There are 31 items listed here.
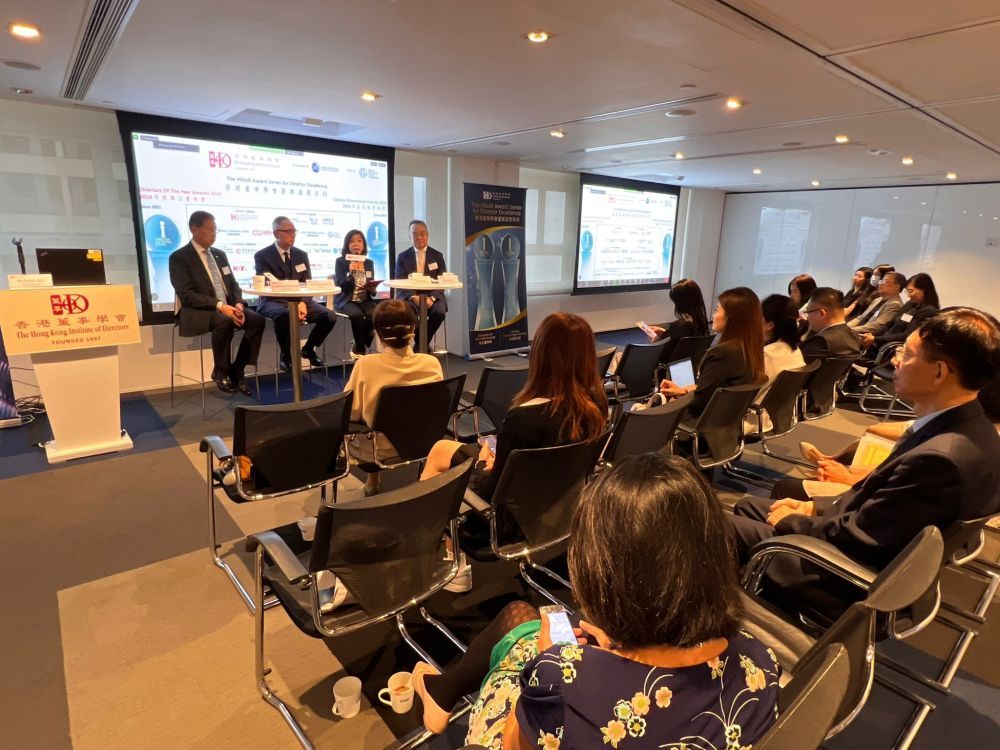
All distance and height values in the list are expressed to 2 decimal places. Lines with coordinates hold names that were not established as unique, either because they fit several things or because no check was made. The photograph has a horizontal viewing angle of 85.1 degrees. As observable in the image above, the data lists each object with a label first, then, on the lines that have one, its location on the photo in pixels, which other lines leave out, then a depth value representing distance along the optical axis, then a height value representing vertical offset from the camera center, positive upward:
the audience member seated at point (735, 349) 2.88 -0.50
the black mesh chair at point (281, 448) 2.16 -0.87
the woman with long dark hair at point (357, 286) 5.36 -0.47
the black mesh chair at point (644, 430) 2.18 -0.73
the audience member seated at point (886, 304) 5.72 -0.46
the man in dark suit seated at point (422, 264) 5.74 -0.26
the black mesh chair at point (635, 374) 3.73 -0.86
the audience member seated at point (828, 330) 3.88 -0.52
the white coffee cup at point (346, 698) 1.74 -1.43
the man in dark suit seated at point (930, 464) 1.41 -0.52
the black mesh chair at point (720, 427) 2.66 -0.88
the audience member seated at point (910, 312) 5.39 -0.51
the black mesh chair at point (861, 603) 1.06 -0.83
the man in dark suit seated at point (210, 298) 4.48 -0.55
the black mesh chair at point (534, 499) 1.81 -0.87
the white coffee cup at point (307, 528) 2.65 -1.40
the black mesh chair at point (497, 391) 3.06 -0.83
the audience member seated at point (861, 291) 6.65 -0.40
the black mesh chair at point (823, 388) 3.57 -0.87
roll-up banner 6.62 -0.32
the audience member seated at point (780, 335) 3.32 -0.50
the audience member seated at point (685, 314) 4.08 -0.47
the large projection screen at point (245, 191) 4.68 +0.39
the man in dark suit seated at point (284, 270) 5.02 -0.33
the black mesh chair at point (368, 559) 1.41 -0.87
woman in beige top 2.61 -0.60
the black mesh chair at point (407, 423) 2.51 -0.86
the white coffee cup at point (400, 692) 1.70 -1.38
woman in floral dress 0.74 -0.55
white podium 3.19 -0.76
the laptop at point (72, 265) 3.30 -0.24
